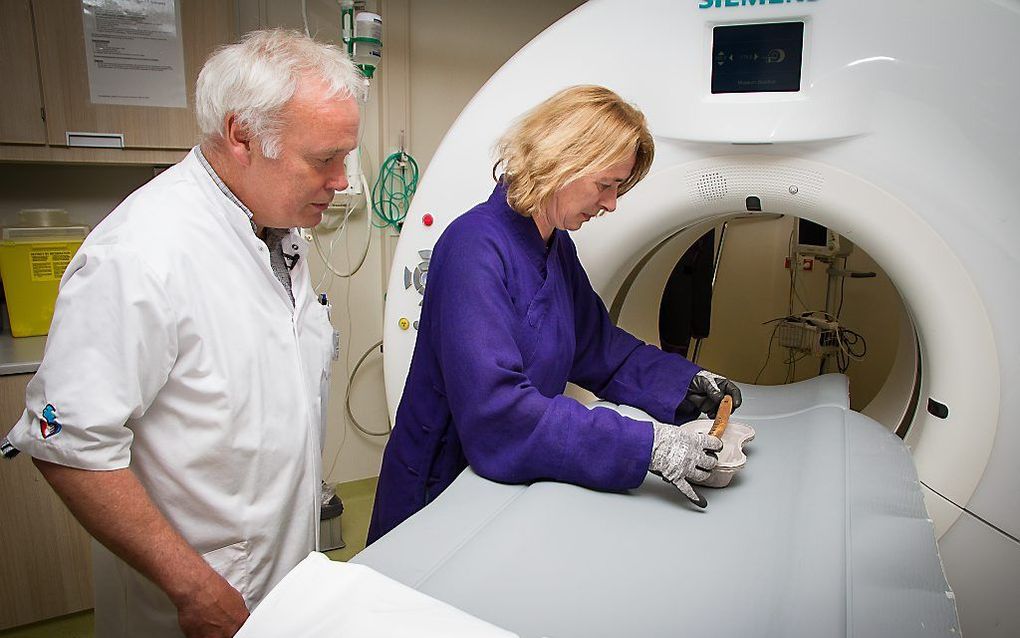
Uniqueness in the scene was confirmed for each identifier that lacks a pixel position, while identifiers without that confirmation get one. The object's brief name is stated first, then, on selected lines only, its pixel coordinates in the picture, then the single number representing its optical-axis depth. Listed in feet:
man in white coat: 2.76
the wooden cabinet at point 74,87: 5.84
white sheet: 1.98
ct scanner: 3.85
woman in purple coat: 3.30
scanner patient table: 2.36
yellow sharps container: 6.43
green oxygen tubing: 8.23
